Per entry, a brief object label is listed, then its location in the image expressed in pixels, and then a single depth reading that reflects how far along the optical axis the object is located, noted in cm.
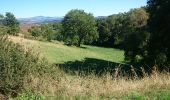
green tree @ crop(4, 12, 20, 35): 5381
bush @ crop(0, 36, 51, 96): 552
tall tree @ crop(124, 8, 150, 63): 1912
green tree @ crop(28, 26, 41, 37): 5984
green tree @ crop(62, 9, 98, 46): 5156
